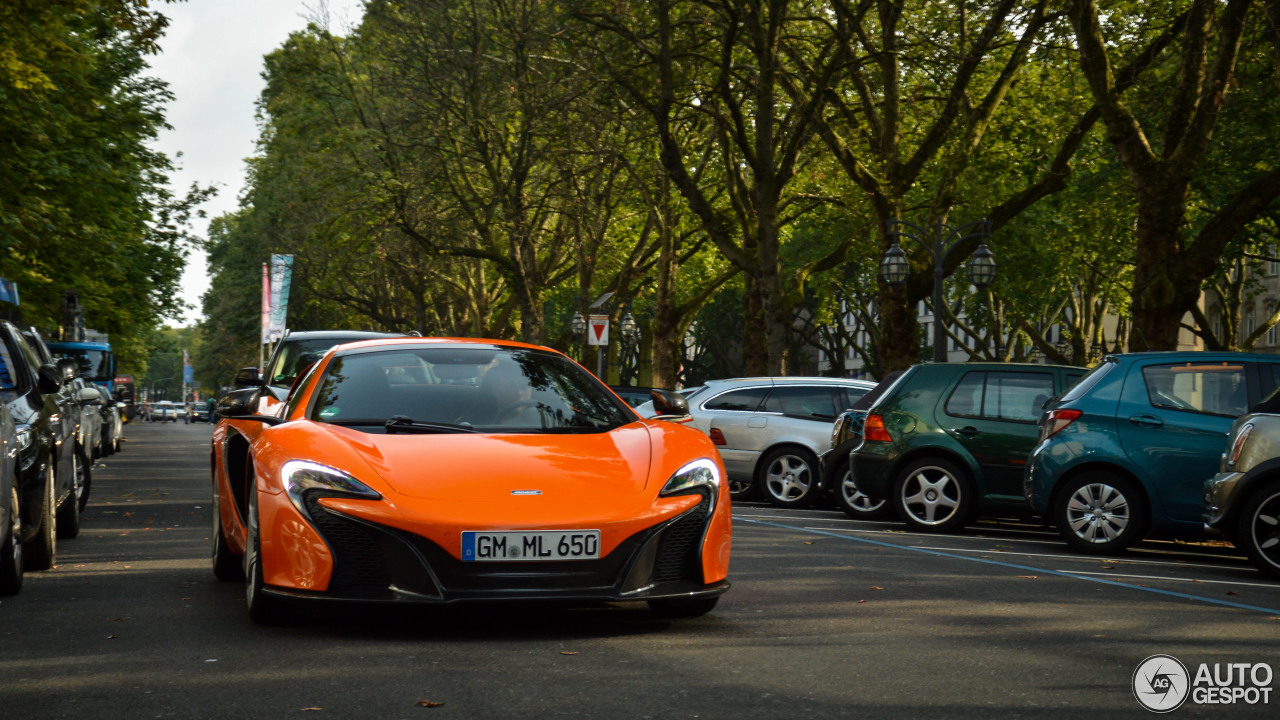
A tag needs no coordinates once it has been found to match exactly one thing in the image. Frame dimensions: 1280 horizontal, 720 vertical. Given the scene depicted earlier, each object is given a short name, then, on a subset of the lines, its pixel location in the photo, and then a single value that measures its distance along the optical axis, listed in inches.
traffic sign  1270.9
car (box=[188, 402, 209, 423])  4343.5
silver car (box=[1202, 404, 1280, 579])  409.4
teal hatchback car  470.6
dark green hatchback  558.3
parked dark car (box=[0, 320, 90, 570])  371.9
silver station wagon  715.8
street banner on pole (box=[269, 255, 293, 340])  1606.8
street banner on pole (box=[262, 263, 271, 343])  1728.6
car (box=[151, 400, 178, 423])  5064.0
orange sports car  256.7
